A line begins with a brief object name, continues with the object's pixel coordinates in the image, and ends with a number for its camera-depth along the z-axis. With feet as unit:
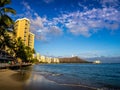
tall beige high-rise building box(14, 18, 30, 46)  261.87
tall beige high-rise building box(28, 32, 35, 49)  313.54
